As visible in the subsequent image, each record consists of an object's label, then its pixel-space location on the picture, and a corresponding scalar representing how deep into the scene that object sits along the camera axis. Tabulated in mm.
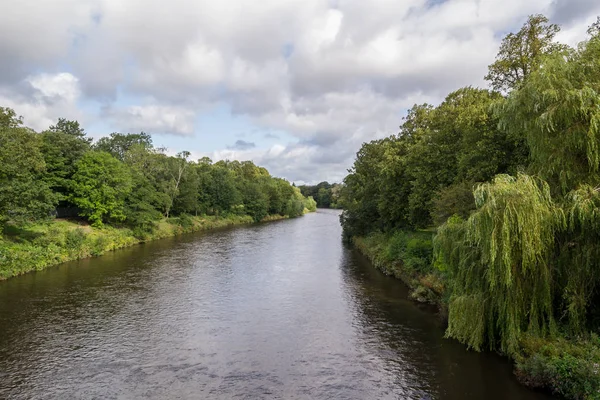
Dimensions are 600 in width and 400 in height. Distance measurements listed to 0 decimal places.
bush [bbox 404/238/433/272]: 26002
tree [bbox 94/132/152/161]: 77000
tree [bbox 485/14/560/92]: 20094
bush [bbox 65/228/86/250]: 33906
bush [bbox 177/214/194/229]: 59906
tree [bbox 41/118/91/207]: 40594
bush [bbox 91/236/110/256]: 36094
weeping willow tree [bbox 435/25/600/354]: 12156
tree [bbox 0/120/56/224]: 27562
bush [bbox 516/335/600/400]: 10734
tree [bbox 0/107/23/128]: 31109
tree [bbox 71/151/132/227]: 41438
